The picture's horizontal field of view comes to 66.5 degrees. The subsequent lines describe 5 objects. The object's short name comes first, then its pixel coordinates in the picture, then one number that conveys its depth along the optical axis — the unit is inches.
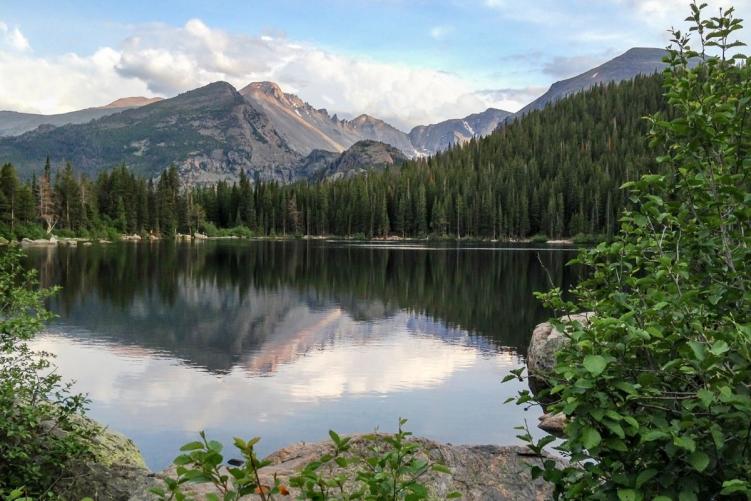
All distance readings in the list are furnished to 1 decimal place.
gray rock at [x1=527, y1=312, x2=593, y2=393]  793.6
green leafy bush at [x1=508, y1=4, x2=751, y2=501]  145.9
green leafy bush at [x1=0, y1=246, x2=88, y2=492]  327.6
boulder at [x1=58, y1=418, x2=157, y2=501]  348.5
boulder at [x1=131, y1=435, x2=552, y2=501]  343.0
